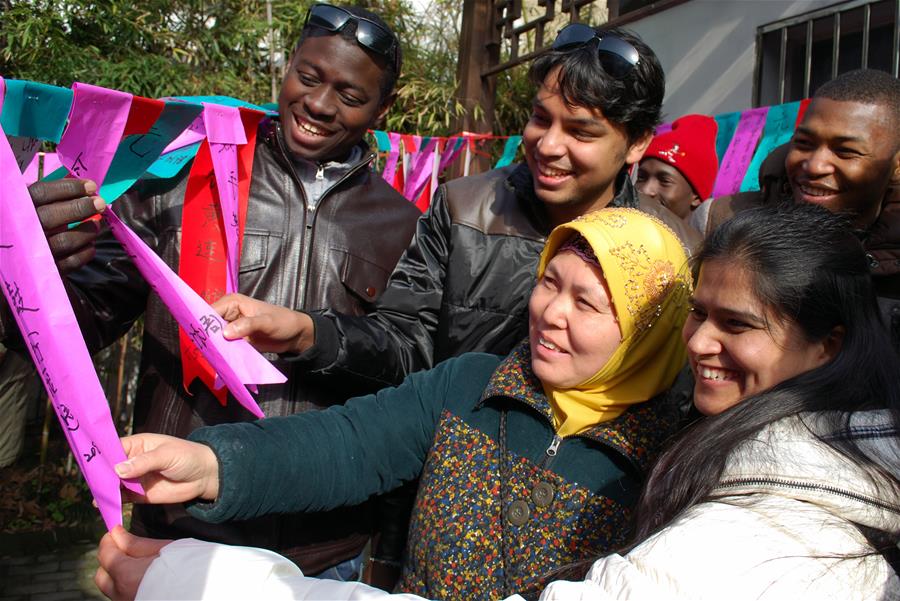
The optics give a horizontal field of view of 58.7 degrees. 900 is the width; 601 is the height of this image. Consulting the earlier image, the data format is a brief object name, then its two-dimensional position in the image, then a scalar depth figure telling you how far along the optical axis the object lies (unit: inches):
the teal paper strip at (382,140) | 205.2
